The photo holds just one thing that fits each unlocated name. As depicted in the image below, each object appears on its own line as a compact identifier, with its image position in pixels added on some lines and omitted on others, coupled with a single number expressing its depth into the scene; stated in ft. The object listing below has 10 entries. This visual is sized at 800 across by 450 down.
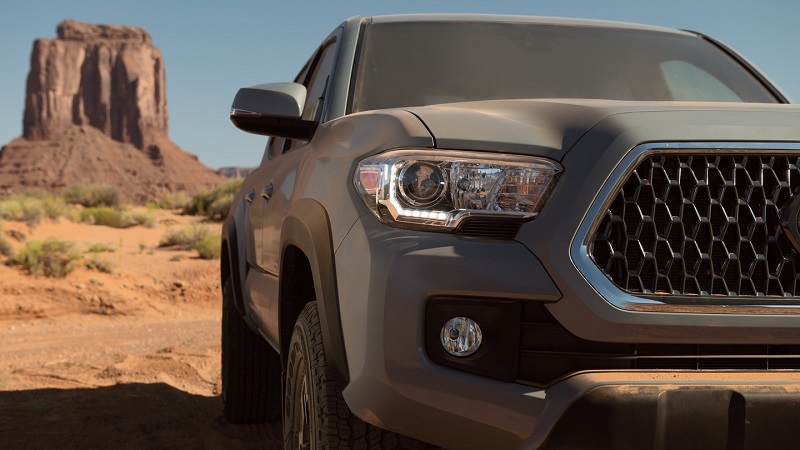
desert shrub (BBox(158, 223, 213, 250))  66.13
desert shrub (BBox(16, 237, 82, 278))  45.03
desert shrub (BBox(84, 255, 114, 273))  47.19
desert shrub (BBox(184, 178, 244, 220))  102.06
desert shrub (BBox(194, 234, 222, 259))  55.87
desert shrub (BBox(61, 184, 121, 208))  123.24
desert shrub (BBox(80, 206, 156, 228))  89.51
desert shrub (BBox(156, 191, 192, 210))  136.26
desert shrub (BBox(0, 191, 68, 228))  78.23
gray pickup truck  7.02
